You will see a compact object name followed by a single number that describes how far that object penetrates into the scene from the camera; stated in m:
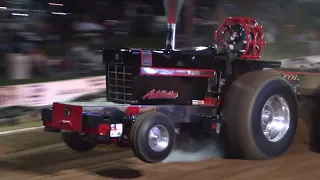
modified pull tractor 10.21
